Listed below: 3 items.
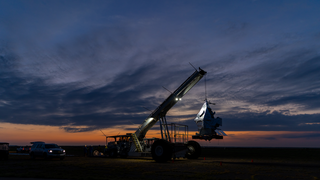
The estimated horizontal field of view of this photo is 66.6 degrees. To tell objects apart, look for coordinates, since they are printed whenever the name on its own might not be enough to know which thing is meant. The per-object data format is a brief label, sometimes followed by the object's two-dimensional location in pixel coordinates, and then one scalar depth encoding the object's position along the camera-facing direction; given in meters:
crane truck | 23.48
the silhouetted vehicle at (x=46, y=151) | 26.25
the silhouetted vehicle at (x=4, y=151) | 25.89
